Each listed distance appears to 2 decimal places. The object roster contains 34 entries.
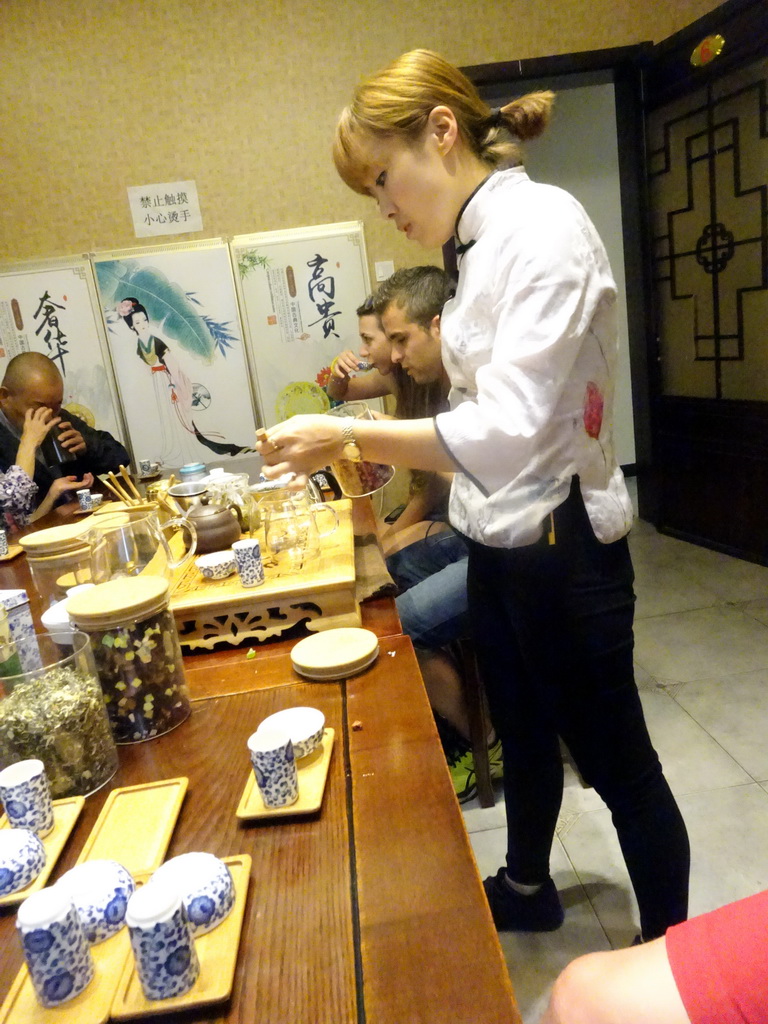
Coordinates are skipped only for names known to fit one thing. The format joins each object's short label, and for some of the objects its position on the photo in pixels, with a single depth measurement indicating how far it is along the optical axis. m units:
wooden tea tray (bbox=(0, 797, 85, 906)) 0.59
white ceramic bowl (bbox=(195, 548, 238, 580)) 1.18
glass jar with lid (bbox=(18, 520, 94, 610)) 1.28
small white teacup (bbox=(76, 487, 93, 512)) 2.23
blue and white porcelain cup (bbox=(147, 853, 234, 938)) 0.53
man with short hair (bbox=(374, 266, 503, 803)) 1.57
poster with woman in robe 3.33
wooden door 2.78
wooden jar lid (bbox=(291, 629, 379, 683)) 0.91
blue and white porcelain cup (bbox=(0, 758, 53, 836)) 0.65
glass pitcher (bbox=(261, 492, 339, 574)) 1.26
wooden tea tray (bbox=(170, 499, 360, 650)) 1.07
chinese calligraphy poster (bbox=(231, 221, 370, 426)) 3.35
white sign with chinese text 3.29
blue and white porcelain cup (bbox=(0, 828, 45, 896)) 0.60
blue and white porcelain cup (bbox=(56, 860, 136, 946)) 0.53
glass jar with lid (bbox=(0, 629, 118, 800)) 0.71
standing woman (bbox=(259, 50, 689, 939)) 0.85
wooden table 0.48
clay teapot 1.34
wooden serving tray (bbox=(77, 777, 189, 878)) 0.62
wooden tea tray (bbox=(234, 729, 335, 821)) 0.66
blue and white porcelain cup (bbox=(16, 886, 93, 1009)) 0.46
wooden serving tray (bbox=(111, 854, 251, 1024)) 0.47
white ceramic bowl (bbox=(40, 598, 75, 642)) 0.94
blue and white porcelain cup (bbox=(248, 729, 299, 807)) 0.65
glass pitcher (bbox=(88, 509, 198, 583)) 1.04
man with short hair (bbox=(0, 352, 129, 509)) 2.75
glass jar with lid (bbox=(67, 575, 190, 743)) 0.79
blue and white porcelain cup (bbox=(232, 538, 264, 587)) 1.12
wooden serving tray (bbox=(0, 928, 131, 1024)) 0.47
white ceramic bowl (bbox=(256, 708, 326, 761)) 0.73
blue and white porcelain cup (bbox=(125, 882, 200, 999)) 0.46
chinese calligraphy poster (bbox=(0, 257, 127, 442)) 3.31
